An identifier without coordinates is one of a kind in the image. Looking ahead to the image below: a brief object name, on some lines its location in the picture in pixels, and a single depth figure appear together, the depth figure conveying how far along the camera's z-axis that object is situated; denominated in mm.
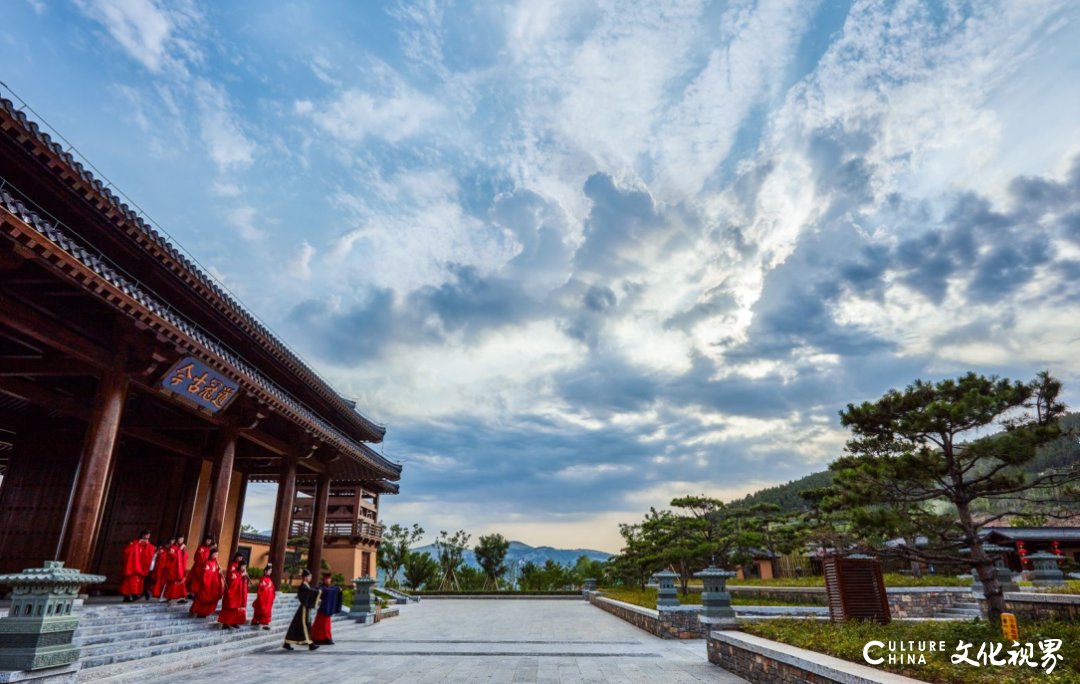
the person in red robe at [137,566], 10602
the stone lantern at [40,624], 5426
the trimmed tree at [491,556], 41938
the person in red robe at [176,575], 11008
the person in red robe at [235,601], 10492
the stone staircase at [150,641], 7531
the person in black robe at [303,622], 10164
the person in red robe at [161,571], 11000
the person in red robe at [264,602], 11195
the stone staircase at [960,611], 13969
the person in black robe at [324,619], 10625
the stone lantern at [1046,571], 14369
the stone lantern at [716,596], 9516
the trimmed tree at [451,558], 39656
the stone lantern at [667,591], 12133
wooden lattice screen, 8781
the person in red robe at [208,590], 10539
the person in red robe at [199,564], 10641
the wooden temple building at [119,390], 7930
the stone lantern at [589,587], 30503
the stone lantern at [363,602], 15555
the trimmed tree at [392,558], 38312
